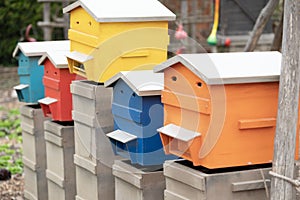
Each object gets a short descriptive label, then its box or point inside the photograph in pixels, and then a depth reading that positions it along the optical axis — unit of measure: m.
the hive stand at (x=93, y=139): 3.93
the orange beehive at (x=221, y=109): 2.90
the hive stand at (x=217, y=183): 2.95
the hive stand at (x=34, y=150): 4.96
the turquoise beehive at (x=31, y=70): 4.89
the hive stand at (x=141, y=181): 3.47
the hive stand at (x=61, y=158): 4.48
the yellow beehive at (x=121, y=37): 3.84
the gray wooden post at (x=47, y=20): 12.00
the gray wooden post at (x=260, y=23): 5.39
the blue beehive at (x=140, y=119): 3.38
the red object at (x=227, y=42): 12.06
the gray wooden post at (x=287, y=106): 2.83
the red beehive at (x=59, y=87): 4.41
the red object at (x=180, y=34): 9.99
